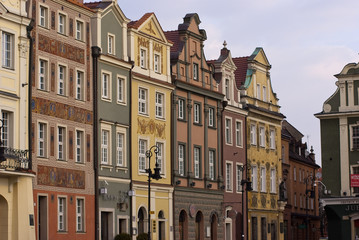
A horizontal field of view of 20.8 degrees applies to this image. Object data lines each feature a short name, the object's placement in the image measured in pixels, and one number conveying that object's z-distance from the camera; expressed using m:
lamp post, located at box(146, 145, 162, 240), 47.88
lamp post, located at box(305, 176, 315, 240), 91.37
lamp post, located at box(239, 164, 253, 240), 61.95
